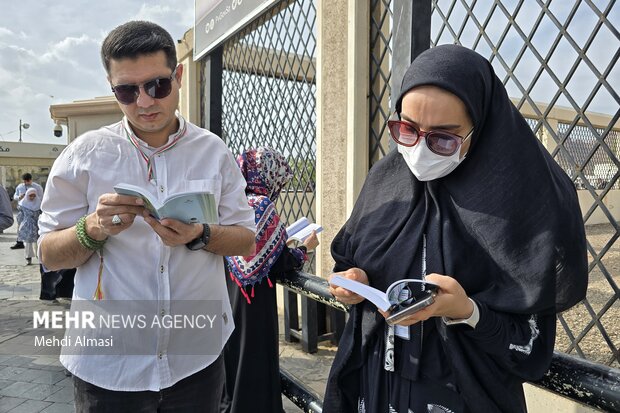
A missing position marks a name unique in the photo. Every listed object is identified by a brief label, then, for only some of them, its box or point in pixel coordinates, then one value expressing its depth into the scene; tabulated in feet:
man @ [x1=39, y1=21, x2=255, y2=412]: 4.79
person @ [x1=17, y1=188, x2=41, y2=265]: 30.27
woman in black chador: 3.37
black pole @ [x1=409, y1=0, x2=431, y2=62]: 7.78
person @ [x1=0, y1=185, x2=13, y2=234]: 14.71
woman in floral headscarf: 8.34
